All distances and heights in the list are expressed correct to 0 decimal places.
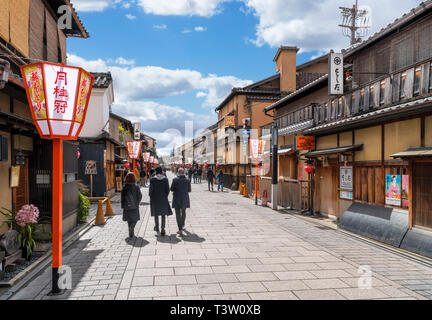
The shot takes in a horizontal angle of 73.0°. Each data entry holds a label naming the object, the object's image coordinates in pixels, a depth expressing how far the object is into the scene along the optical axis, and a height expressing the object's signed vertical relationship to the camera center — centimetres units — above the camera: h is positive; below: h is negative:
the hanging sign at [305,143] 1468 +111
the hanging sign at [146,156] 3356 +111
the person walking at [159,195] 975 -99
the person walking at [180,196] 987 -104
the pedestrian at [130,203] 946 -123
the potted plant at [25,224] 700 -143
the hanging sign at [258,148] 1967 +115
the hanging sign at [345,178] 1147 -55
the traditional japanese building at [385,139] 799 +87
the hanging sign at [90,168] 1711 -13
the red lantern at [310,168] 1447 -16
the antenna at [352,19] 2923 +1469
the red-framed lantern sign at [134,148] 2078 +126
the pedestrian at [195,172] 4118 -101
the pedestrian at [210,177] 2800 -112
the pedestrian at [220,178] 2786 -123
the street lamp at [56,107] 527 +108
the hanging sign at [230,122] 3186 +478
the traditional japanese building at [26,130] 736 +93
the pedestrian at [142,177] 3578 -147
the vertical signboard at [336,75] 1155 +360
